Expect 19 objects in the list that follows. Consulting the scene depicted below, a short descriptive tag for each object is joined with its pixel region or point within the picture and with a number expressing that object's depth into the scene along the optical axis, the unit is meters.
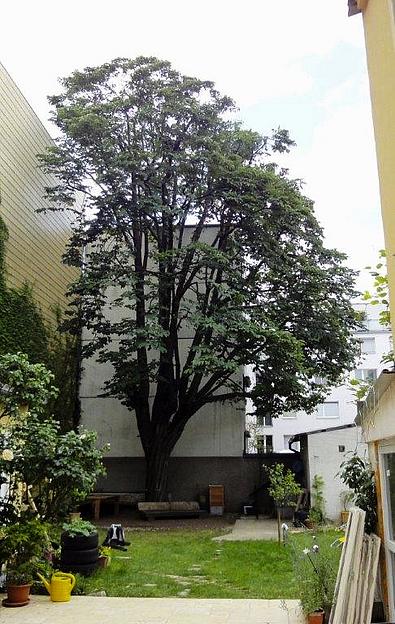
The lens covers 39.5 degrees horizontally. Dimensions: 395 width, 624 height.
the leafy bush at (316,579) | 4.94
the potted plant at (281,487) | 10.56
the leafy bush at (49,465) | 6.53
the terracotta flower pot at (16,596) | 6.15
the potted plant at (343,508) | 13.30
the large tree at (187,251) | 14.45
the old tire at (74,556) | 7.53
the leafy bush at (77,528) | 6.63
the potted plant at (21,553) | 6.19
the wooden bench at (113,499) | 14.47
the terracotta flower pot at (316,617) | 4.77
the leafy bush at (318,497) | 13.41
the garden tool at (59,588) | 6.34
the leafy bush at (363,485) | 5.31
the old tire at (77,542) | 7.53
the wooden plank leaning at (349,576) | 4.09
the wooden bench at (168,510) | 14.49
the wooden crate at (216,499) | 16.38
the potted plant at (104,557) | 8.06
